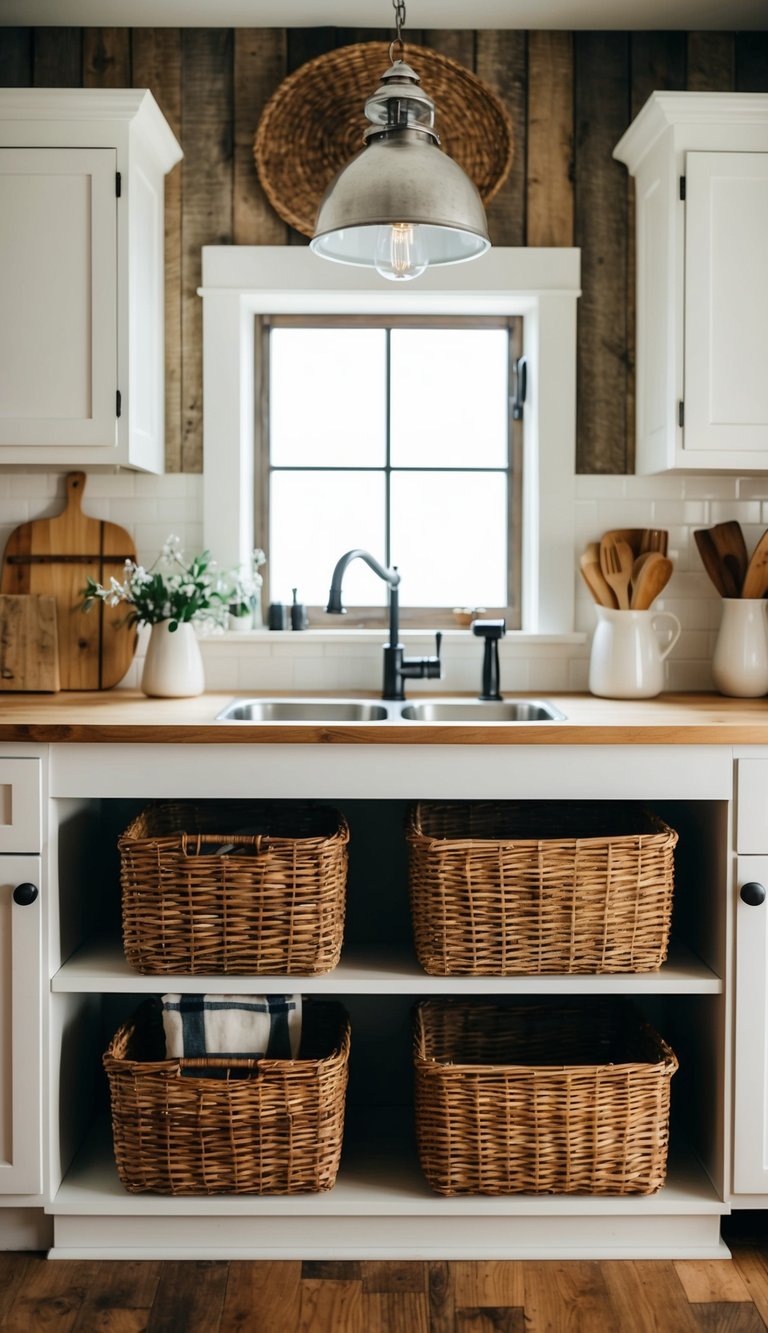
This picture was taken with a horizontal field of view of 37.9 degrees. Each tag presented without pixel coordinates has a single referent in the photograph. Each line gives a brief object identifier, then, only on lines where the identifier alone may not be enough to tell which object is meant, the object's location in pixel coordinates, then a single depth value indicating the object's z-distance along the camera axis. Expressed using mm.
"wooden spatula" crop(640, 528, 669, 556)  2881
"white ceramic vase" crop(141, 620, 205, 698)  2689
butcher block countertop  2209
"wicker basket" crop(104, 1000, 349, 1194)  2197
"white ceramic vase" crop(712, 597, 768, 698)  2768
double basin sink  2709
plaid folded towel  2260
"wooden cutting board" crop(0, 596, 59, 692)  2783
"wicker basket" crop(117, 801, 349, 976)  2188
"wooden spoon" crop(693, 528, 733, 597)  2889
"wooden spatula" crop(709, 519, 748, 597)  2879
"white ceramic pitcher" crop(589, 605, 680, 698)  2713
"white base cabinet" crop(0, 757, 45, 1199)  2221
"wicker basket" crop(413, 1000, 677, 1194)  2213
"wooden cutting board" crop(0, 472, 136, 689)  2889
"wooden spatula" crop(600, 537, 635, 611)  2787
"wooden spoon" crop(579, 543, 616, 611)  2799
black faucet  2768
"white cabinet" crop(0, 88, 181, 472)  2564
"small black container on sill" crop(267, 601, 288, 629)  2990
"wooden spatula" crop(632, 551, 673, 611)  2721
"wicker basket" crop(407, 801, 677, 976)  2215
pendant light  1843
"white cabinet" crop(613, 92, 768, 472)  2590
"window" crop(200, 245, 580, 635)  2893
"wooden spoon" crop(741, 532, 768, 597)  2792
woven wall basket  2818
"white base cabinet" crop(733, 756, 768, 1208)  2229
